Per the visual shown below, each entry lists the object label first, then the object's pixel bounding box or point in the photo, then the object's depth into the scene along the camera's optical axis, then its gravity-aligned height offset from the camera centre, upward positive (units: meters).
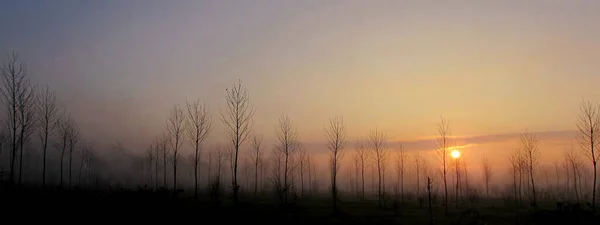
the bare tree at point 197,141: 36.47 +1.99
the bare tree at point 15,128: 30.05 +2.79
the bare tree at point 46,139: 36.31 +2.24
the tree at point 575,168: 51.25 -0.64
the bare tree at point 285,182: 33.29 -1.21
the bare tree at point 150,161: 59.38 +0.78
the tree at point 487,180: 71.34 -2.60
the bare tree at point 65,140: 43.72 +2.63
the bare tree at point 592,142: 29.50 +1.27
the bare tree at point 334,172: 33.51 -0.52
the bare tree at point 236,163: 30.88 +0.20
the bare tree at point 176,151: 40.06 +1.39
